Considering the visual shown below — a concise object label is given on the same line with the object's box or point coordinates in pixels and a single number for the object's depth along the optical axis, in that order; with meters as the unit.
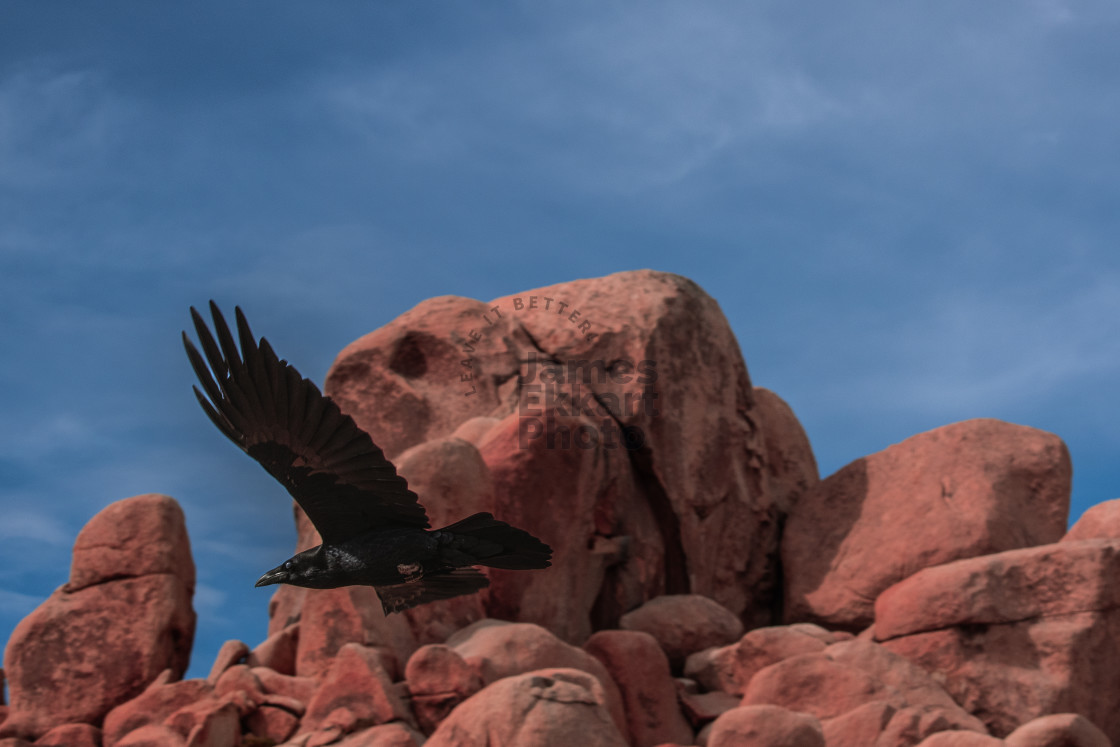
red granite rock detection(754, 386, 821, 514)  20.64
